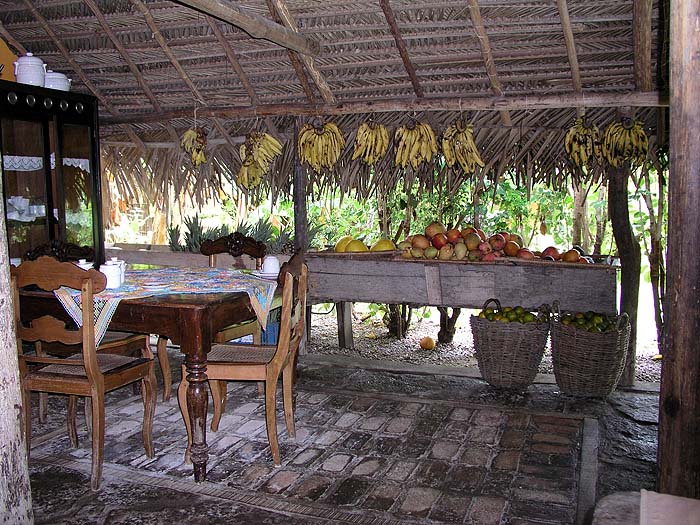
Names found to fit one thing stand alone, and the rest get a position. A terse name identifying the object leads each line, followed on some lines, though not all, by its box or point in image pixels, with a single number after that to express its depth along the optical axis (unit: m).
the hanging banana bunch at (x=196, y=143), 5.66
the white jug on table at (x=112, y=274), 3.60
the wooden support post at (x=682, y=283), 2.07
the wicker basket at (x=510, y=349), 4.58
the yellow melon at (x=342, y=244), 5.45
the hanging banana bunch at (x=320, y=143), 5.33
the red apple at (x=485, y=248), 4.91
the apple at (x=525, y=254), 4.85
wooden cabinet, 5.22
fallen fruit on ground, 6.61
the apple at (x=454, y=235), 5.14
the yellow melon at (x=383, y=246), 5.39
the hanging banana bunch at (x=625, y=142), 4.57
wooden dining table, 3.10
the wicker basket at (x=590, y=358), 4.42
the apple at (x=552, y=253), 4.90
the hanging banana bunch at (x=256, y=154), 5.61
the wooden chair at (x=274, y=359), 3.38
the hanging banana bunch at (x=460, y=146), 5.04
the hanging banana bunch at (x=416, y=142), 5.14
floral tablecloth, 3.25
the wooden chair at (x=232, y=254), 4.32
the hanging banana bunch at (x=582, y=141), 4.77
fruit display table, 4.53
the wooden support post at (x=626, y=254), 4.88
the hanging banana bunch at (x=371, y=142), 5.30
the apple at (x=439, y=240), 5.12
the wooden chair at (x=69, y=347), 3.81
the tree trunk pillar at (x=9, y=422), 1.95
